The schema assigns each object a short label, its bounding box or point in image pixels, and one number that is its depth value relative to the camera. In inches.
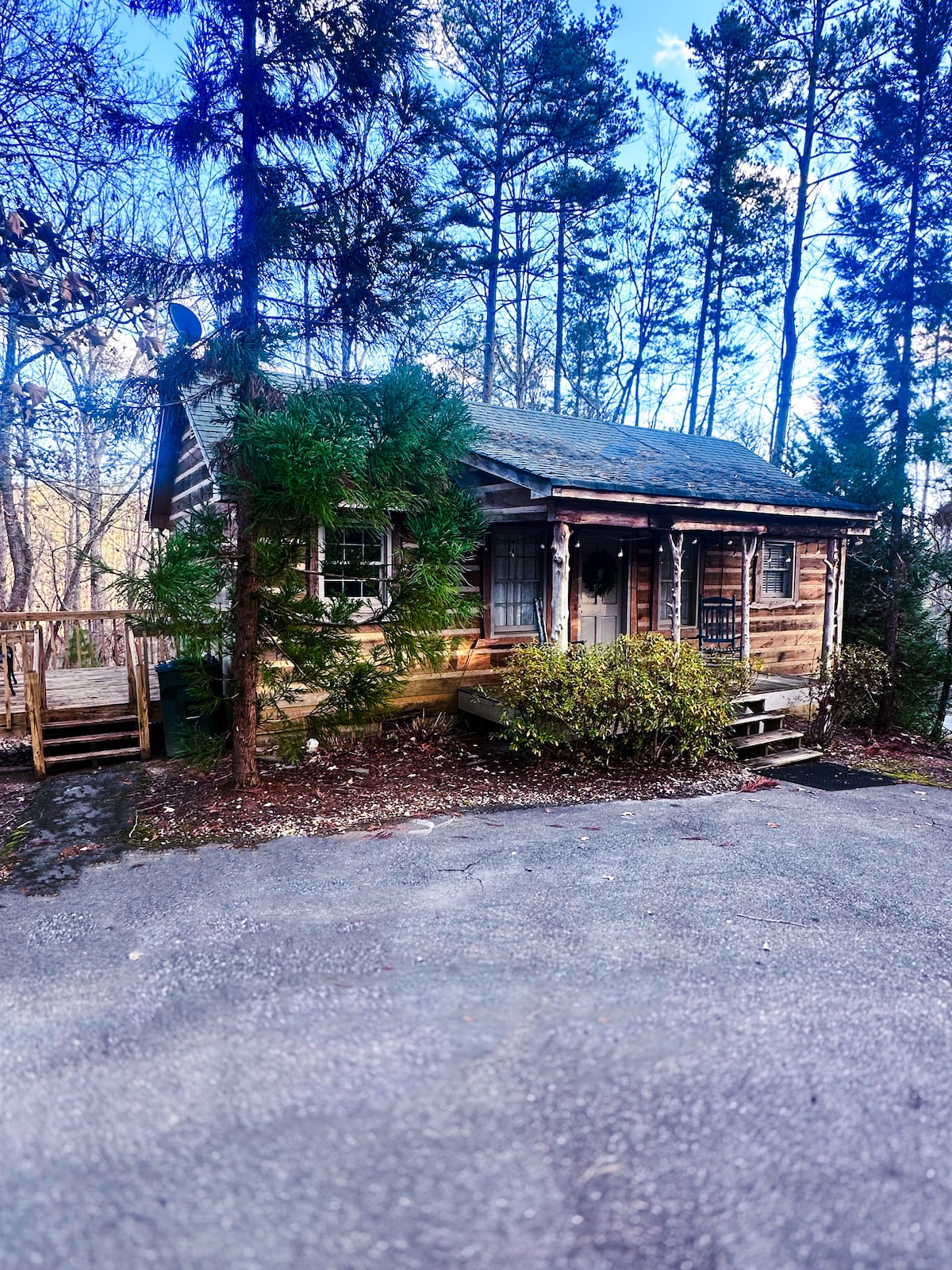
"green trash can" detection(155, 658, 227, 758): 304.7
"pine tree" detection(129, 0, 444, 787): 225.9
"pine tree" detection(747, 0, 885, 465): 592.1
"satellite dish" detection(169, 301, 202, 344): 244.2
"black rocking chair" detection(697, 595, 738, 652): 467.5
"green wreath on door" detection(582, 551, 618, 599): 449.4
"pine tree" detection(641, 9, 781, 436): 678.5
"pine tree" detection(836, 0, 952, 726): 468.1
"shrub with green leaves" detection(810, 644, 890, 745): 370.3
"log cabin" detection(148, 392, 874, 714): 352.8
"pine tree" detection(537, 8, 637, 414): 672.4
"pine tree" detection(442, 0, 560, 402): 680.4
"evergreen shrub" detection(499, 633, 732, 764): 285.4
